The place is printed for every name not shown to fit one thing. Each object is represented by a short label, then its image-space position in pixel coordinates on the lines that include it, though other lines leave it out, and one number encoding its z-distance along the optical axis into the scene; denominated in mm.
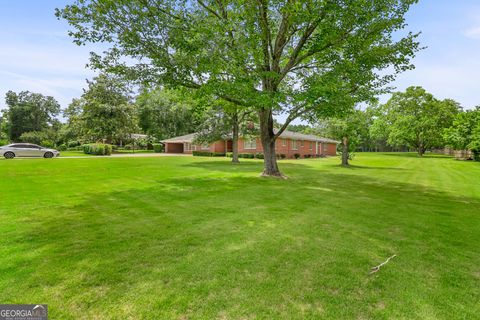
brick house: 38656
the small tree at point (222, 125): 27094
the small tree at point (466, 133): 34125
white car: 26141
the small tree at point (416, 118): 50969
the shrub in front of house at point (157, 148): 49253
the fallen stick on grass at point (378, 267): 3849
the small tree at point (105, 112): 40781
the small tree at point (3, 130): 63838
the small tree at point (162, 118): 52094
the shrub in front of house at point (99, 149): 35250
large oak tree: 11211
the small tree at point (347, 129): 22438
